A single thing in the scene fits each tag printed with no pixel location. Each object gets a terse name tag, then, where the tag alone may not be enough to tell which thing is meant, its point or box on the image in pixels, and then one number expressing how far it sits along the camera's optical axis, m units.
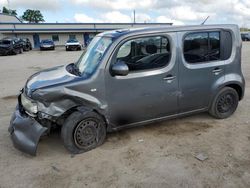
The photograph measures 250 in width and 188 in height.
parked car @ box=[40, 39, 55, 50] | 26.45
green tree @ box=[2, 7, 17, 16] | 65.45
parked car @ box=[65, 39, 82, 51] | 24.62
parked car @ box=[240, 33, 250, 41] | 36.45
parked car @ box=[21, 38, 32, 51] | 24.94
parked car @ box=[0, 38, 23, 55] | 19.71
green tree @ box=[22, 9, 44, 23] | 63.64
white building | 32.25
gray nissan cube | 2.86
